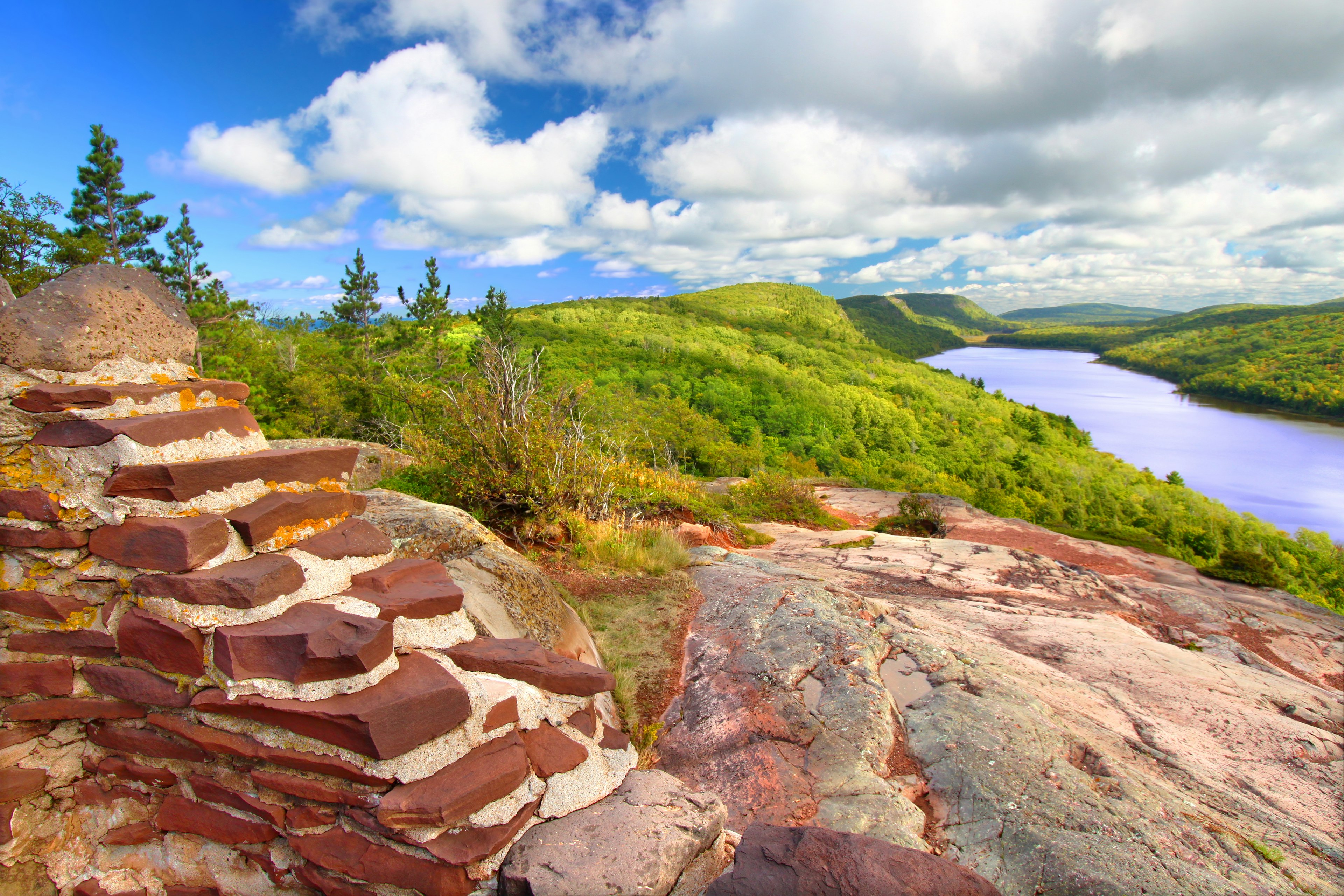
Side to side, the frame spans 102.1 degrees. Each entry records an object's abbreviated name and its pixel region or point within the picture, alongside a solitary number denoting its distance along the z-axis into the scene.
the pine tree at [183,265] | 27.36
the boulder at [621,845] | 2.24
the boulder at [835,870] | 1.89
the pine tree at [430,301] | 40.44
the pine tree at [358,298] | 39.25
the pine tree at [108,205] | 23.83
